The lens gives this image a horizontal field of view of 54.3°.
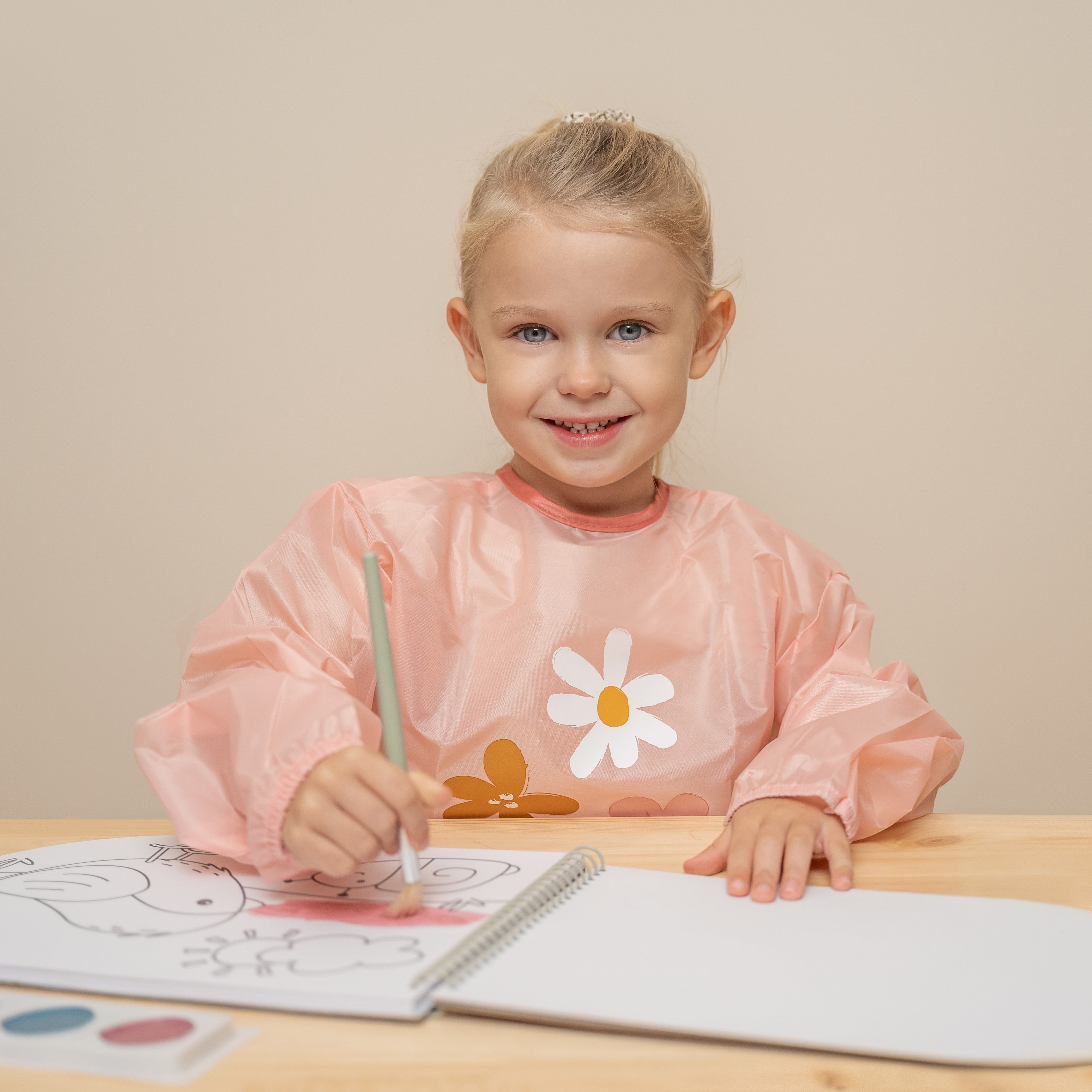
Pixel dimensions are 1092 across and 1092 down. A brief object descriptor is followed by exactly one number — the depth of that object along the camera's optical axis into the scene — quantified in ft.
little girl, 2.91
